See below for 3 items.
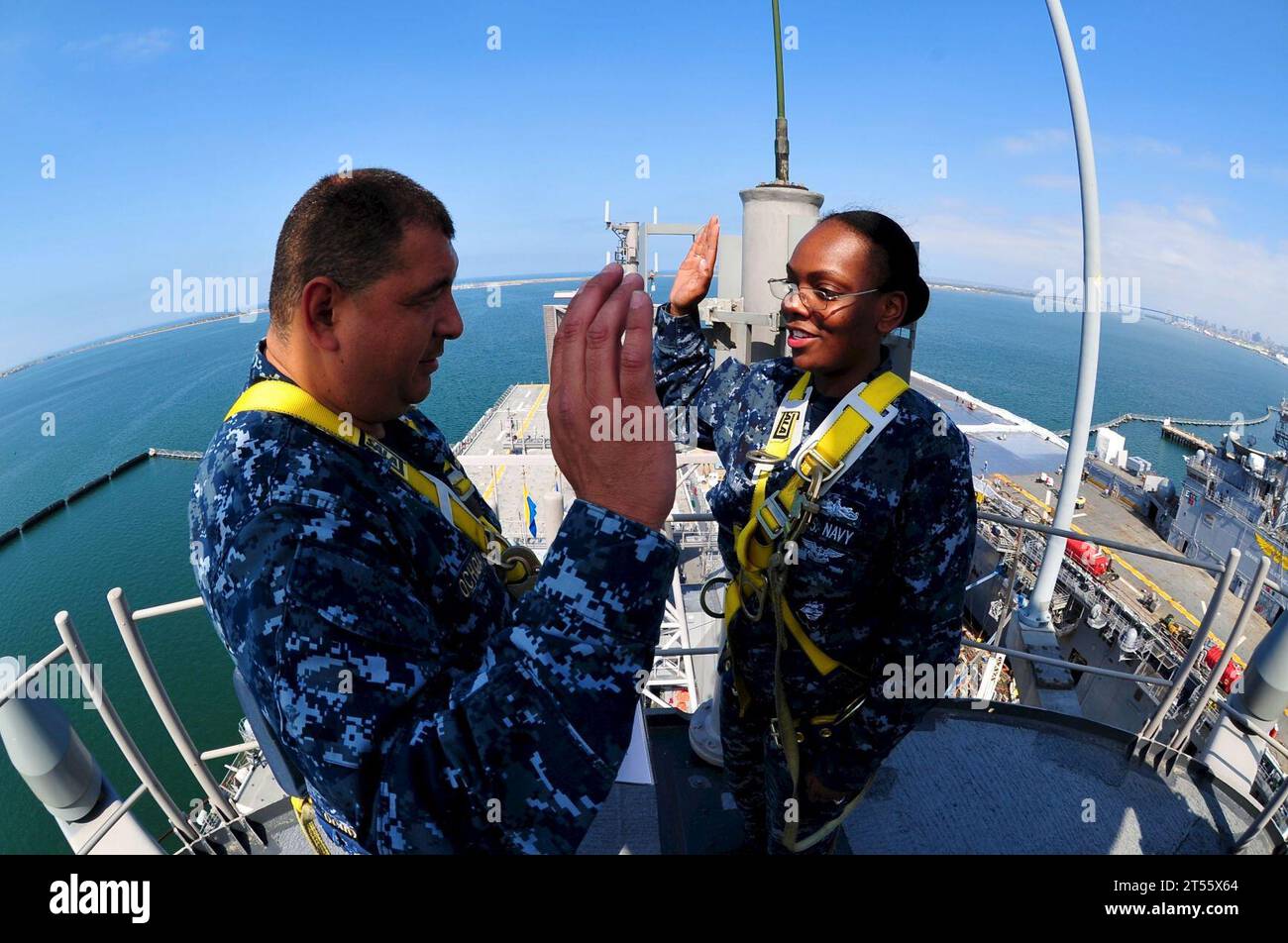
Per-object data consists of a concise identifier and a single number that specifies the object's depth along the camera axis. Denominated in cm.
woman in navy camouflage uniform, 255
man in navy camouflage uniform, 94
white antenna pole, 605
